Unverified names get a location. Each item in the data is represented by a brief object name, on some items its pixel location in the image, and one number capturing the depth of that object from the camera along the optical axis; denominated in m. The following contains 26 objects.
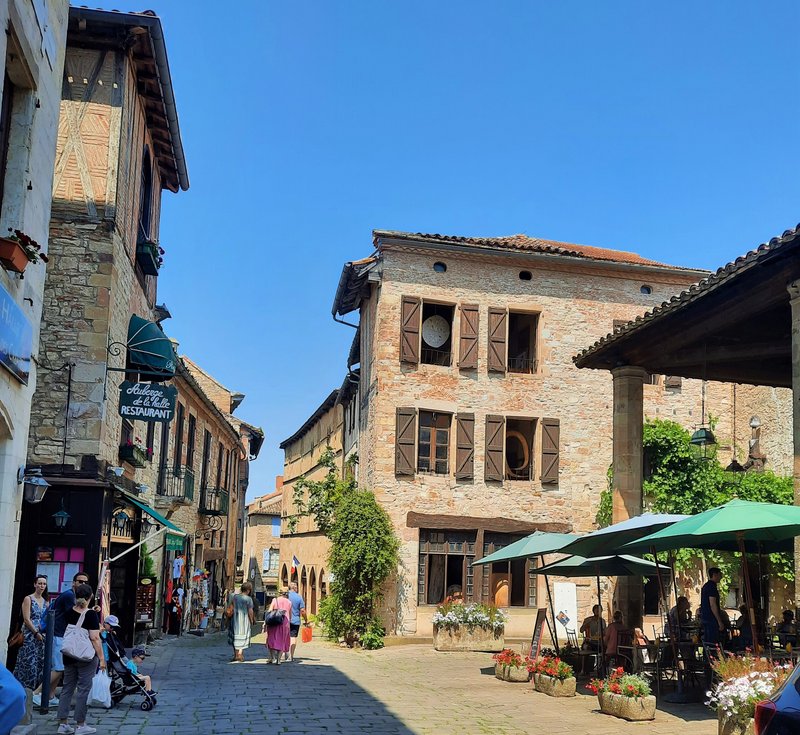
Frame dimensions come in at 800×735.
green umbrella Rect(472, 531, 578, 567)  13.66
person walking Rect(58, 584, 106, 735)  9.27
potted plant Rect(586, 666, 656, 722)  10.15
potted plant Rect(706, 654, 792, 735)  8.09
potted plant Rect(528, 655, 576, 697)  12.21
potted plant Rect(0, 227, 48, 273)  8.91
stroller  10.64
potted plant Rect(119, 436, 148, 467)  15.77
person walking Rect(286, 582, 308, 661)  16.66
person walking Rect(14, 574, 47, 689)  10.59
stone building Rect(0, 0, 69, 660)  9.20
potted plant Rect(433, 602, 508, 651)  19.80
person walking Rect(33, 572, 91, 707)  10.05
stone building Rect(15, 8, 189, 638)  13.61
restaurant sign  14.28
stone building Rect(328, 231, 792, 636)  21.81
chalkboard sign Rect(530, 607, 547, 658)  14.20
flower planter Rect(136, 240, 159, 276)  17.19
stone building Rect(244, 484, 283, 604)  55.19
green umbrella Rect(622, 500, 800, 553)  9.52
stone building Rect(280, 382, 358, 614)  28.88
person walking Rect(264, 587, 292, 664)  16.22
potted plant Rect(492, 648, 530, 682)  13.83
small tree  20.67
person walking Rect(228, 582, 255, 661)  16.67
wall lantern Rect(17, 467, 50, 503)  10.36
